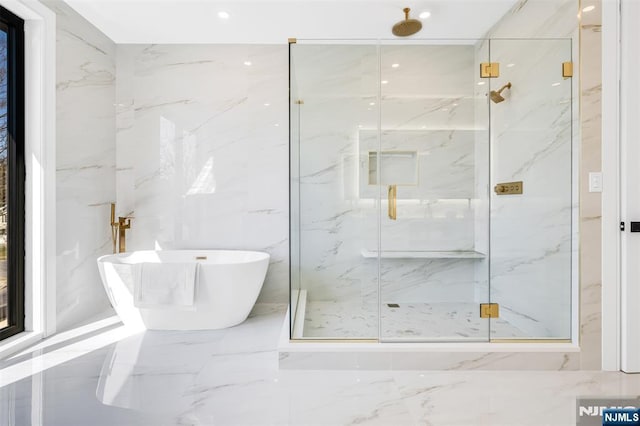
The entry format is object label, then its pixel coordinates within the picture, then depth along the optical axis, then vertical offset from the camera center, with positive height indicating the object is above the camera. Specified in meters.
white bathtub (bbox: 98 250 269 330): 2.73 -0.64
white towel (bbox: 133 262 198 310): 2.67 -0.54
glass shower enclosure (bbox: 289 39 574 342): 2.21 +0.12
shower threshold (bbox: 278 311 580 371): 2.12 -0.84
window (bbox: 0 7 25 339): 2.51 +0.26
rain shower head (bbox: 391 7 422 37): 2.83 +1.47
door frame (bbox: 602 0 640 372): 2.03 +0.18
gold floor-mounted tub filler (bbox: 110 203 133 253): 3.43 -0.17
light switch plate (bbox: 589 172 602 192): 2.08 +0.17
